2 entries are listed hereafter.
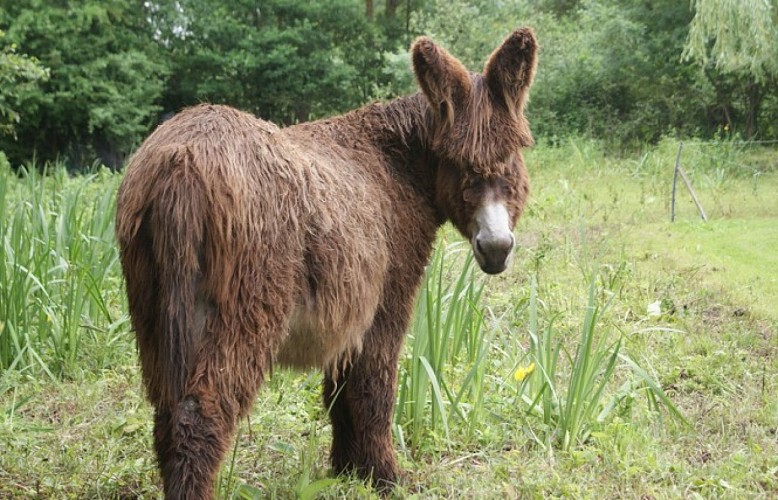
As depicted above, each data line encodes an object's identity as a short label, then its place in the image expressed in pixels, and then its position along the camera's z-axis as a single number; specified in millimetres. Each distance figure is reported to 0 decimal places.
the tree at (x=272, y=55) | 18734
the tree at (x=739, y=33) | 11688
